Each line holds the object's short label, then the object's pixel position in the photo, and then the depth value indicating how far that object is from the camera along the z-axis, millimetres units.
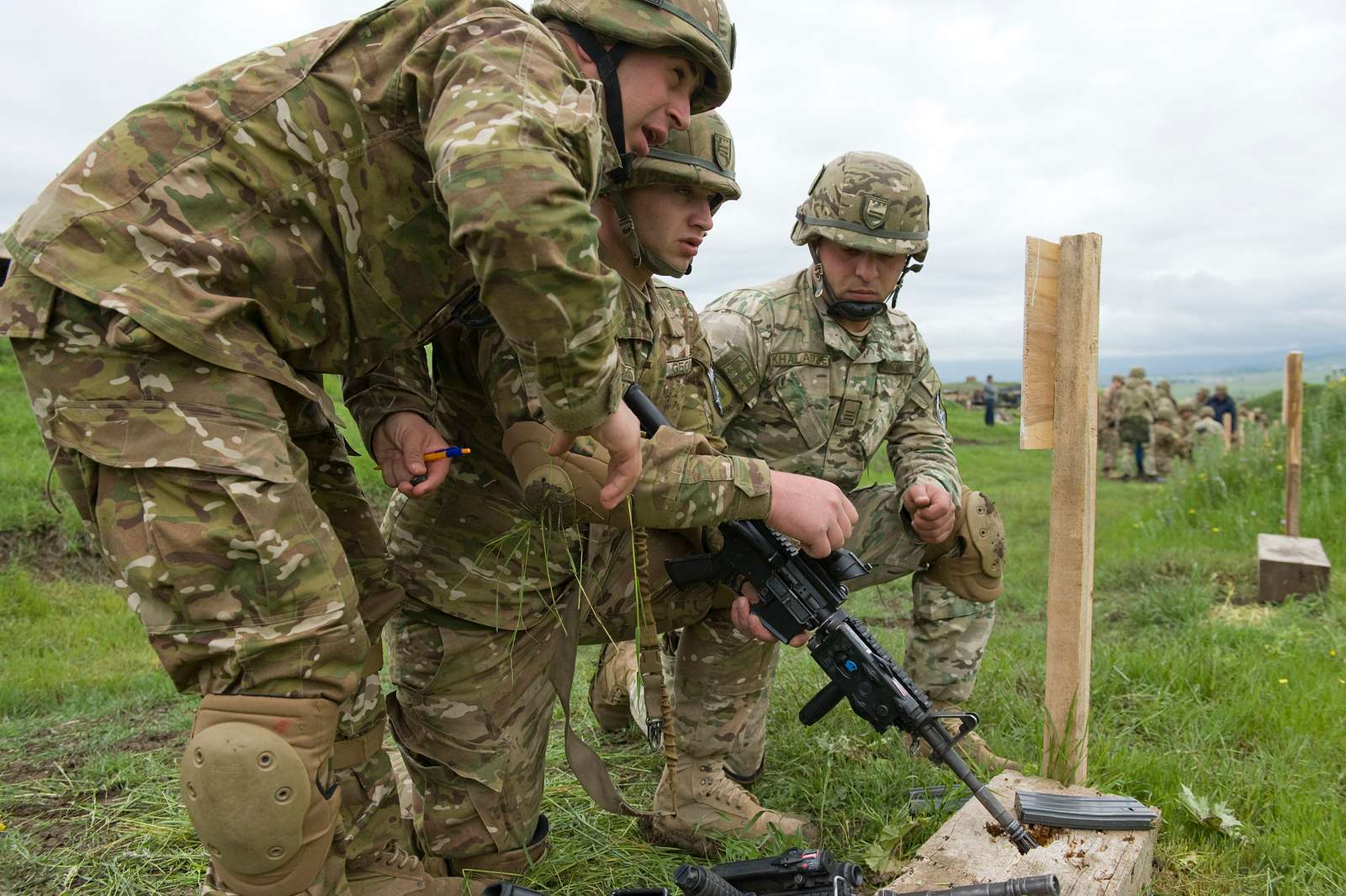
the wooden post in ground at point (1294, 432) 7578
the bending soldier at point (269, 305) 1782
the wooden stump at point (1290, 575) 6375
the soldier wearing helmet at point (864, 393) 3971
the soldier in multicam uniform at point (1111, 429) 20719
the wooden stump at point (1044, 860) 2596
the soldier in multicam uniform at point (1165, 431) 20453
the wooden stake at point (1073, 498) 3109
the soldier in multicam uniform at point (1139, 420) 19828
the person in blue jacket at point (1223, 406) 23750
